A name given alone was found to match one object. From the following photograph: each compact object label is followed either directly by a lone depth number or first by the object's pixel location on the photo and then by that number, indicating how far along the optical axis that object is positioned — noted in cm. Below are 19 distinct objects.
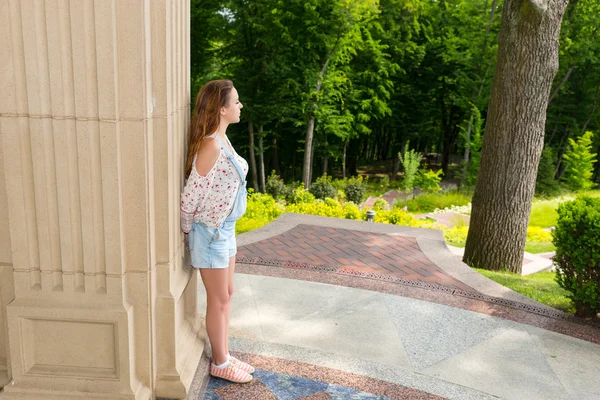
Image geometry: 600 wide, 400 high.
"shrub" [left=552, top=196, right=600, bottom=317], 520
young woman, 345
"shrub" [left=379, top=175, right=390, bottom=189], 2741
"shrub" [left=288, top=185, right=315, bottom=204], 1461
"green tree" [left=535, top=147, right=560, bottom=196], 2298
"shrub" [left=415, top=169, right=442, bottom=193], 2347
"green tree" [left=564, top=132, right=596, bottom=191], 2448
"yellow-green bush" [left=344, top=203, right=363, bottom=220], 1080
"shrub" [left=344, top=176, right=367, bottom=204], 1688
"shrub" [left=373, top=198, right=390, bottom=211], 1464
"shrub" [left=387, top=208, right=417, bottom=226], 1084
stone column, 280
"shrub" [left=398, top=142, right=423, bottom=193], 2255
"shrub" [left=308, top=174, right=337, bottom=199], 1580
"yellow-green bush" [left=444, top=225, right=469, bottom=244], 1177
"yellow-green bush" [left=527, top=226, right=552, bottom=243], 1322
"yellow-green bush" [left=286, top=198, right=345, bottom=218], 1114
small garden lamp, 985
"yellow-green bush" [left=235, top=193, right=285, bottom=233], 866
